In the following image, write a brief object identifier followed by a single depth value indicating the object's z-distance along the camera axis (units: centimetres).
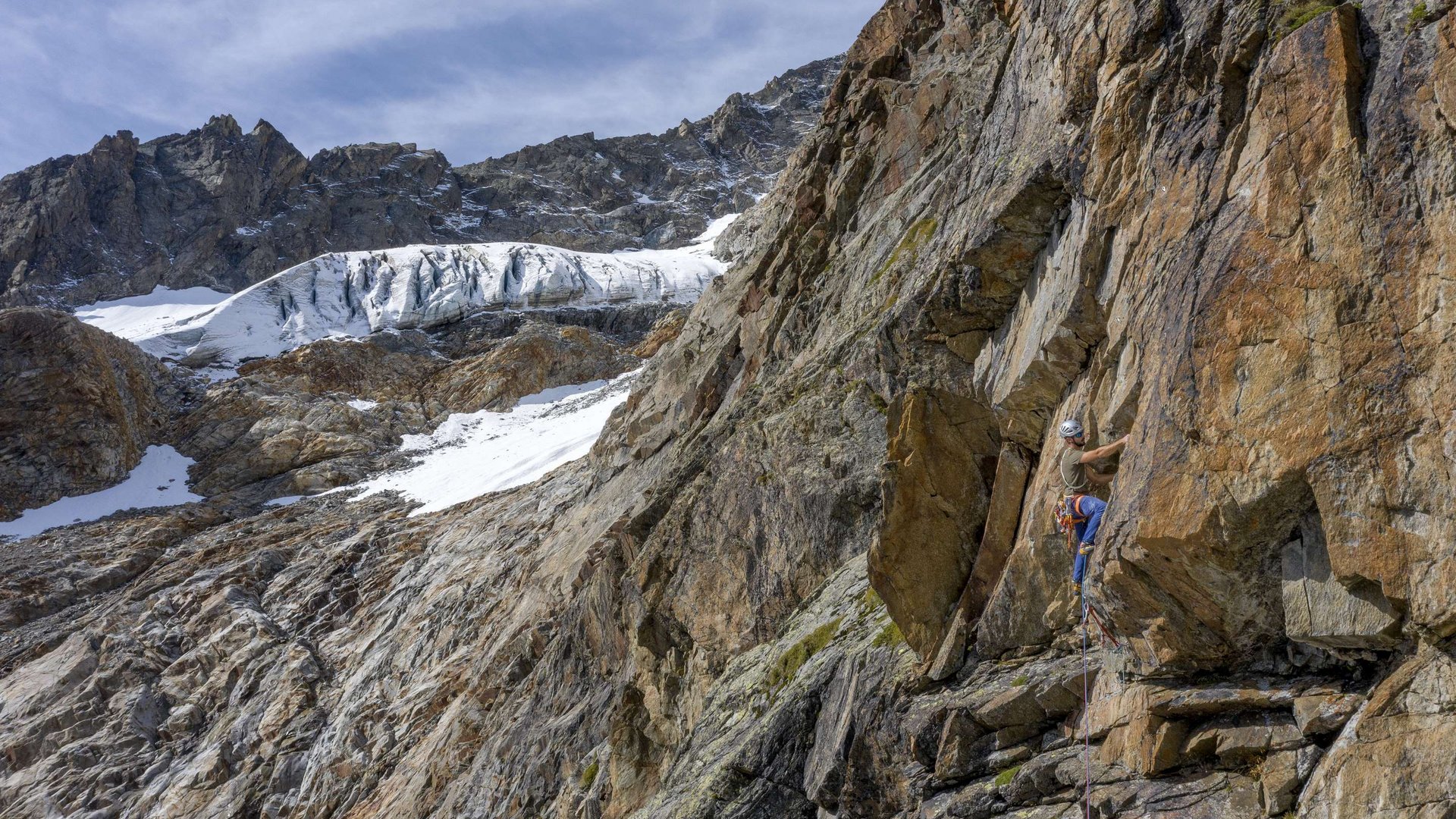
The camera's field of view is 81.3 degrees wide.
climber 845
